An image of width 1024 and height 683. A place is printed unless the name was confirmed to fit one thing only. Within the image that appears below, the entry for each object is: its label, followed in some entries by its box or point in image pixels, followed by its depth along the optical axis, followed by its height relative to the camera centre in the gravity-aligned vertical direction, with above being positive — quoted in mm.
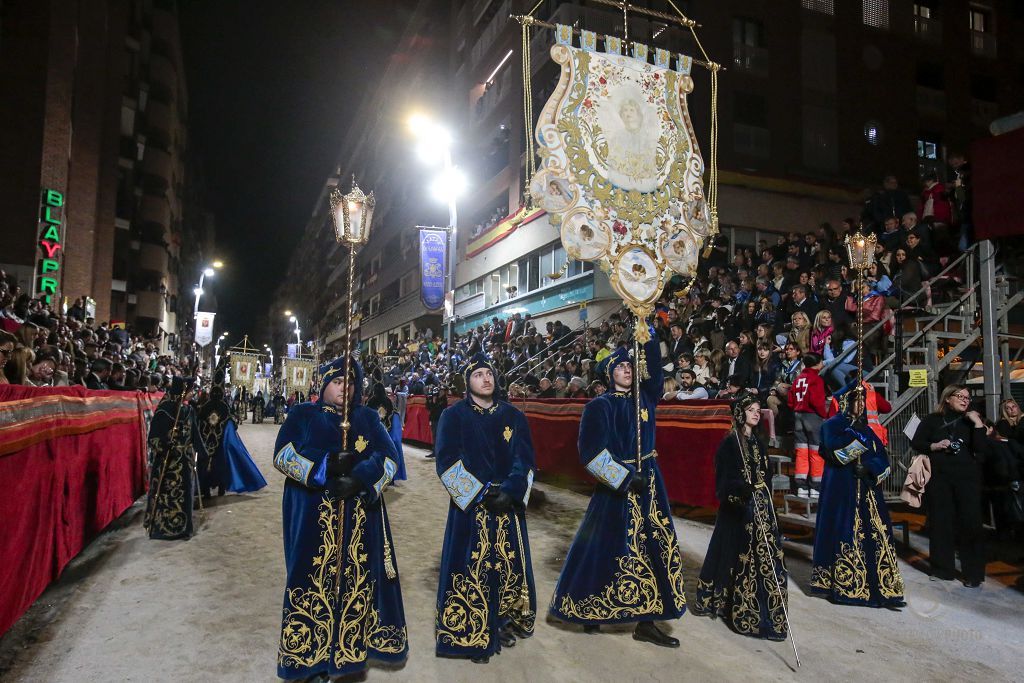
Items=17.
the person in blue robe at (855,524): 5641 -1146
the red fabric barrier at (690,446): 8883 -773
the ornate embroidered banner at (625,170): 5480 +1931
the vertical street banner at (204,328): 48625 +4328
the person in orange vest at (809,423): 8867 -413
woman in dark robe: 4797 -1177
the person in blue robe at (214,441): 10469 -889
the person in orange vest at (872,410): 8031 -215
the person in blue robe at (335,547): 3799 -969
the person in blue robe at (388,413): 9953 -409
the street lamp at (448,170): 14086 +5284
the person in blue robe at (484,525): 4273 -920
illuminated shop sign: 20828 +4494
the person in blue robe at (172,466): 7758 -980
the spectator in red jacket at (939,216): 11234 +3118
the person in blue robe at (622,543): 4664 -1101
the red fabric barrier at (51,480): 4395 -841
